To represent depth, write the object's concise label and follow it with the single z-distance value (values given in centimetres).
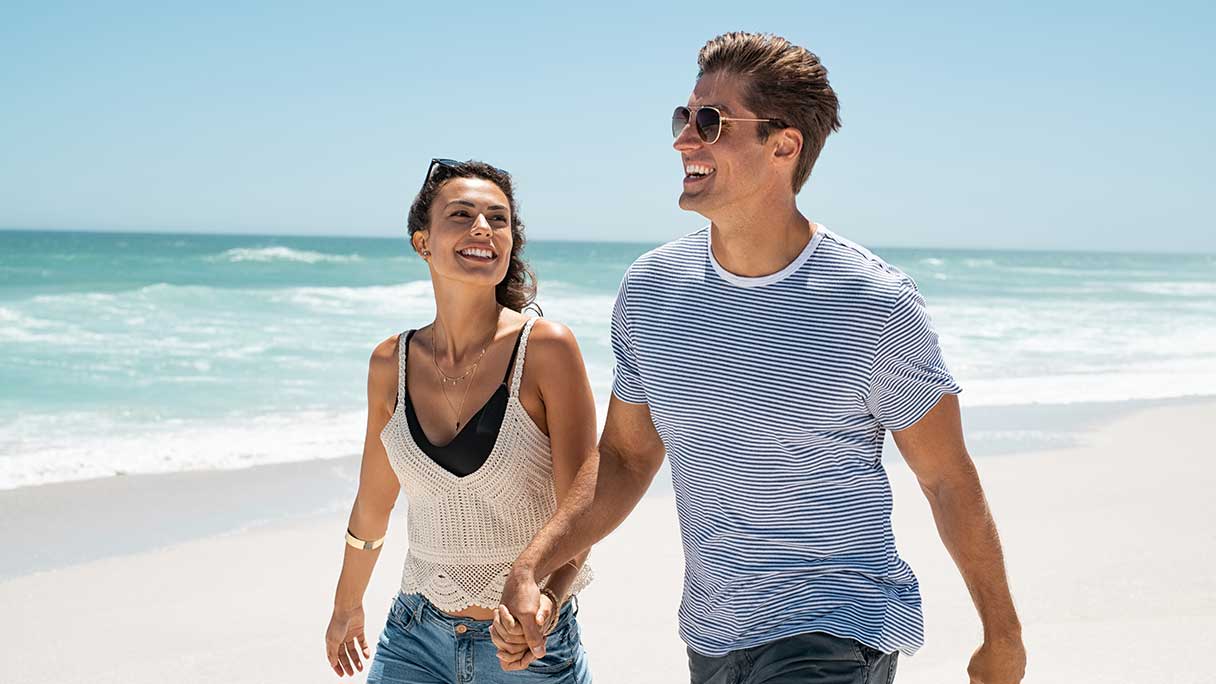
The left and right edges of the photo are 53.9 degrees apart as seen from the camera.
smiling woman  303
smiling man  239
